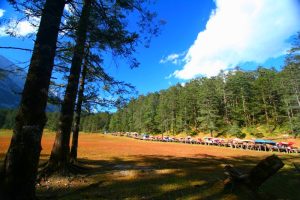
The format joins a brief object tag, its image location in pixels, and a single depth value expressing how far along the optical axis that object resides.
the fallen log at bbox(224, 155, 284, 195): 6.32
